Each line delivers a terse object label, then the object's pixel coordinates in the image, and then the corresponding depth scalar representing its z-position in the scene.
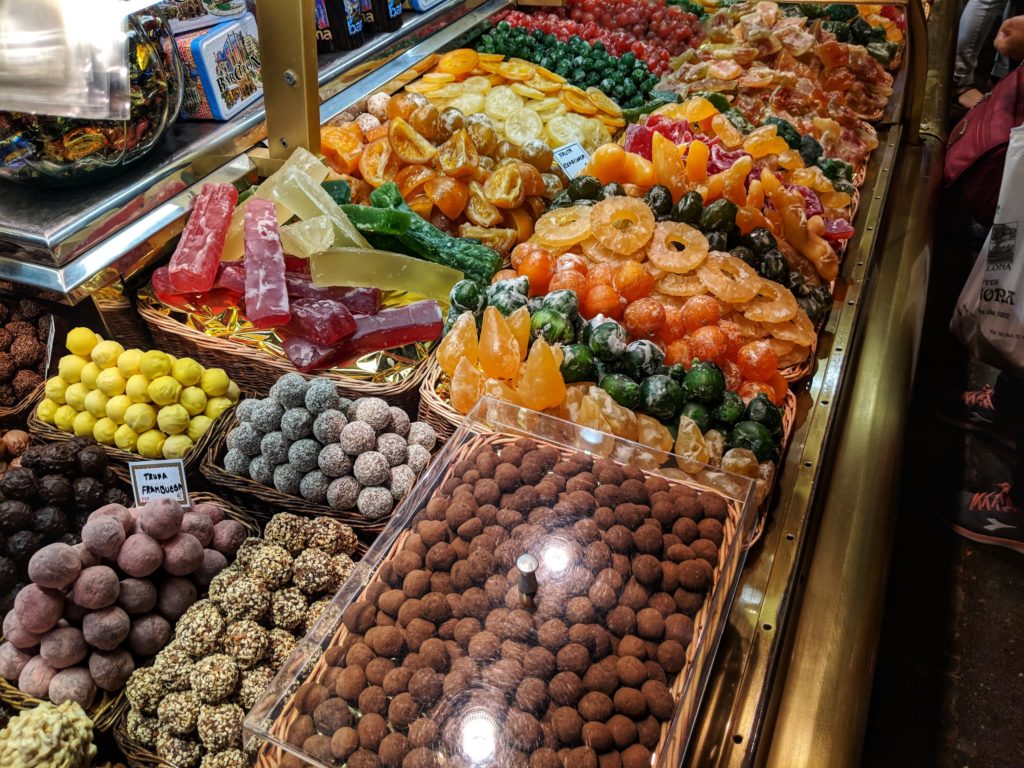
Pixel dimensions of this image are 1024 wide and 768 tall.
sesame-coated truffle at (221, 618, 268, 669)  1.21
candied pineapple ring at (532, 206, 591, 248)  1.93
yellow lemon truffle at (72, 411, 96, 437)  1.66
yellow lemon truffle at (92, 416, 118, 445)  1.65
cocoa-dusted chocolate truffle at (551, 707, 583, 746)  0.91
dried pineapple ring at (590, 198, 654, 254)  1.84
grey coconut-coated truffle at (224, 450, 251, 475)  1.56
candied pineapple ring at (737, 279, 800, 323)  1.75
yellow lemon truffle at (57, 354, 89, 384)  1.68
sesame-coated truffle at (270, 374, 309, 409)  1.56
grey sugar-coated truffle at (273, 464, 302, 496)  1.52
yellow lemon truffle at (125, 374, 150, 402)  1.63
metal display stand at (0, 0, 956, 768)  1.10
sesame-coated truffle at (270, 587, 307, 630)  1.28
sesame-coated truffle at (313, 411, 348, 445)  1.53
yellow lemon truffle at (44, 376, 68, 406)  1.70
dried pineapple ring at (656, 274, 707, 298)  1.78
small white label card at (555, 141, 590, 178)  2.39
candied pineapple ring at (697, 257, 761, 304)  1.74
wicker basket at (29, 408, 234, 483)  1.62
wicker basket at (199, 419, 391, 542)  1.51
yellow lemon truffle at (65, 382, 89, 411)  1.67
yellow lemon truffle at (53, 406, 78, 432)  1.69
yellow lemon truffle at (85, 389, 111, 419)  1.65
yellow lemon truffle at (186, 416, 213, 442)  1.68
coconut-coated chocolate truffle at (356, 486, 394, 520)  1.48
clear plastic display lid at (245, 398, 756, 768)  0.92
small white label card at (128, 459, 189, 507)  1.44
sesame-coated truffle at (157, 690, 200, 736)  1.16
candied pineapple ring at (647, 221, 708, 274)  1.79
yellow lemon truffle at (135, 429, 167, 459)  1.64
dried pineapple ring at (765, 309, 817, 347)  1.76
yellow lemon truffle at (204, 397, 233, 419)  1.71
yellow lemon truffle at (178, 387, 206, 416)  1.68
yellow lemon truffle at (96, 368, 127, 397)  1.64
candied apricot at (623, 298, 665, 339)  1.69
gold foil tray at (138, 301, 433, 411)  1.74
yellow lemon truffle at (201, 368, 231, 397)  1.72
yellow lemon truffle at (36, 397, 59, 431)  1.71
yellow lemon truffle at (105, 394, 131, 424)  1.64
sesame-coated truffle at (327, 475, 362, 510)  1.50
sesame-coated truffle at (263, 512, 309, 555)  1.38
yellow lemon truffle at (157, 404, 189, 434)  1.64
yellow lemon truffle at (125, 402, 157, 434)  1.62
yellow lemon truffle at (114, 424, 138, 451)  1.63
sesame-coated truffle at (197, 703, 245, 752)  1.14
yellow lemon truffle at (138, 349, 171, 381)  1.63
